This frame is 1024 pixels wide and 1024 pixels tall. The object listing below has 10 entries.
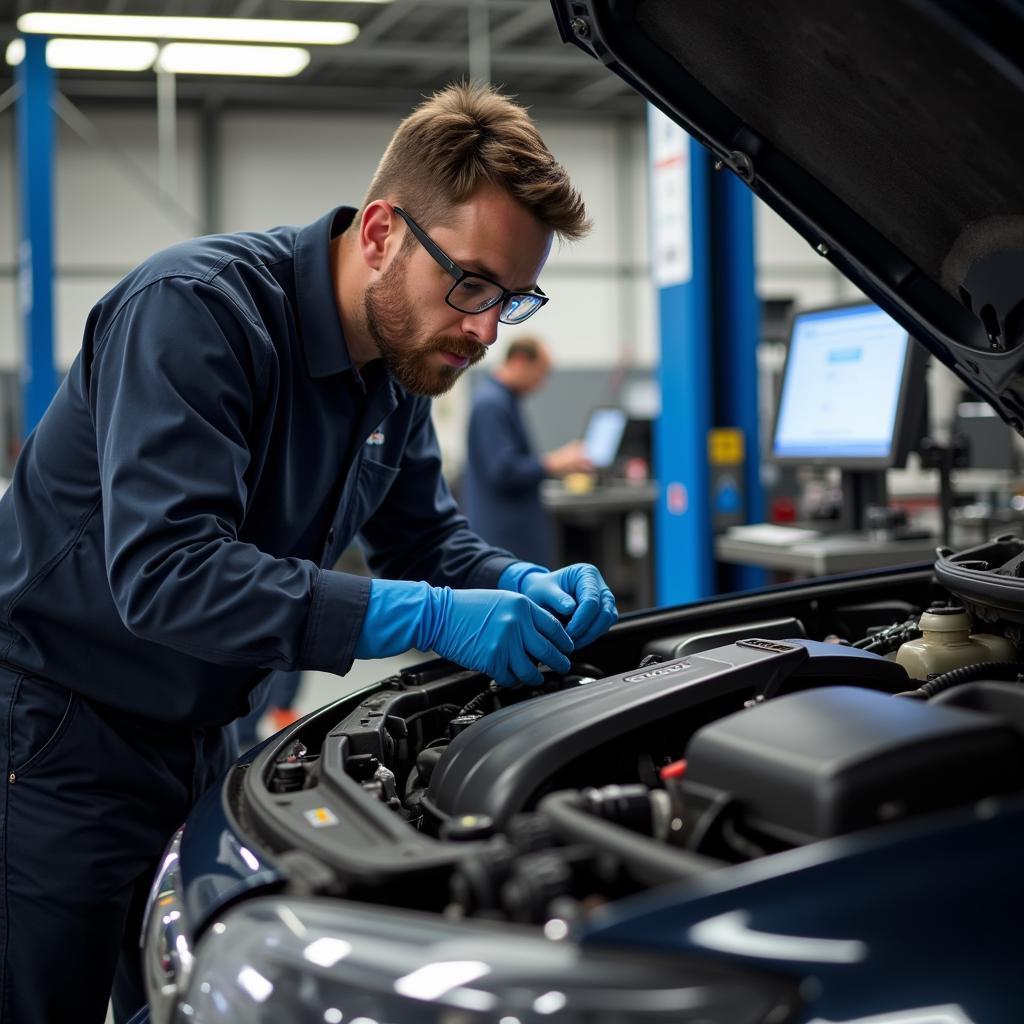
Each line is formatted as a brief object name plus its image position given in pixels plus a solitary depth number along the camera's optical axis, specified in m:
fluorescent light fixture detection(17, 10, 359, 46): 6.11
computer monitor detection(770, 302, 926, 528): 2.76
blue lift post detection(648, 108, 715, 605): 3.71
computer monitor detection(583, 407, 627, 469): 7.26
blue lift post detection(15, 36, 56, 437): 6.43
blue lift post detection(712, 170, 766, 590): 3.73
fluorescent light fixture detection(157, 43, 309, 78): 7.04
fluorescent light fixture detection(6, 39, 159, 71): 6.65
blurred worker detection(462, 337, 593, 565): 5.22
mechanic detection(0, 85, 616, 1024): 1.29
